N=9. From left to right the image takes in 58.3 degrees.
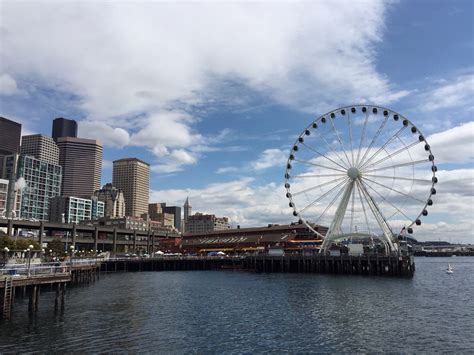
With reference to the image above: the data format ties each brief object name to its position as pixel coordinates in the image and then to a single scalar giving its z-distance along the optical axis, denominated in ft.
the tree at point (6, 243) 289.53
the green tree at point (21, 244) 299.15
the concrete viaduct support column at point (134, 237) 567.50
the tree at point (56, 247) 374.38
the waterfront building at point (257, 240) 432.66
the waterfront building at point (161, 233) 640.05
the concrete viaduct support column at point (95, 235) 499.75
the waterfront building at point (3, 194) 597.11
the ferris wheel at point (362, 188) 257.75
